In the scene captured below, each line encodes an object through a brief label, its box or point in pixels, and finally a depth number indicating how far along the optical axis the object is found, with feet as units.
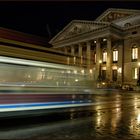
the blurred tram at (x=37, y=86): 28.04
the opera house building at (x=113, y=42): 153.17
